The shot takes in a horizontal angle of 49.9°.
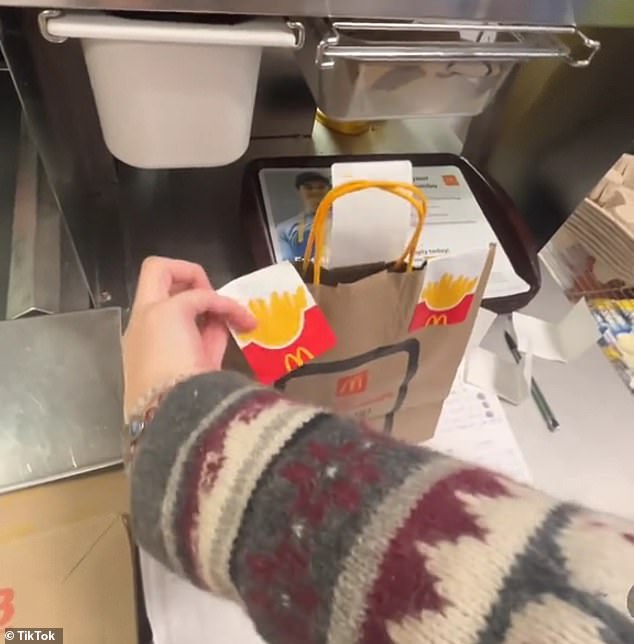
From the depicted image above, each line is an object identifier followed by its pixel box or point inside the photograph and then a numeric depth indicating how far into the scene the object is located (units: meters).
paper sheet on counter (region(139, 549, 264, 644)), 0.48
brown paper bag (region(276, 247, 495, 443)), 0.48
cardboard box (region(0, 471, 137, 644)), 0.44
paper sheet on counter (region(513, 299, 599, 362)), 0.69
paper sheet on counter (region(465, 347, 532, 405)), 0.67
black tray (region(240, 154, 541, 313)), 0.70
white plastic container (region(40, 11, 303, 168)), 0.42
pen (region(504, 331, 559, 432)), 0.66
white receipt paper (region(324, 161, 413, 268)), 0.49
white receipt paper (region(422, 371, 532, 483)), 0.62
